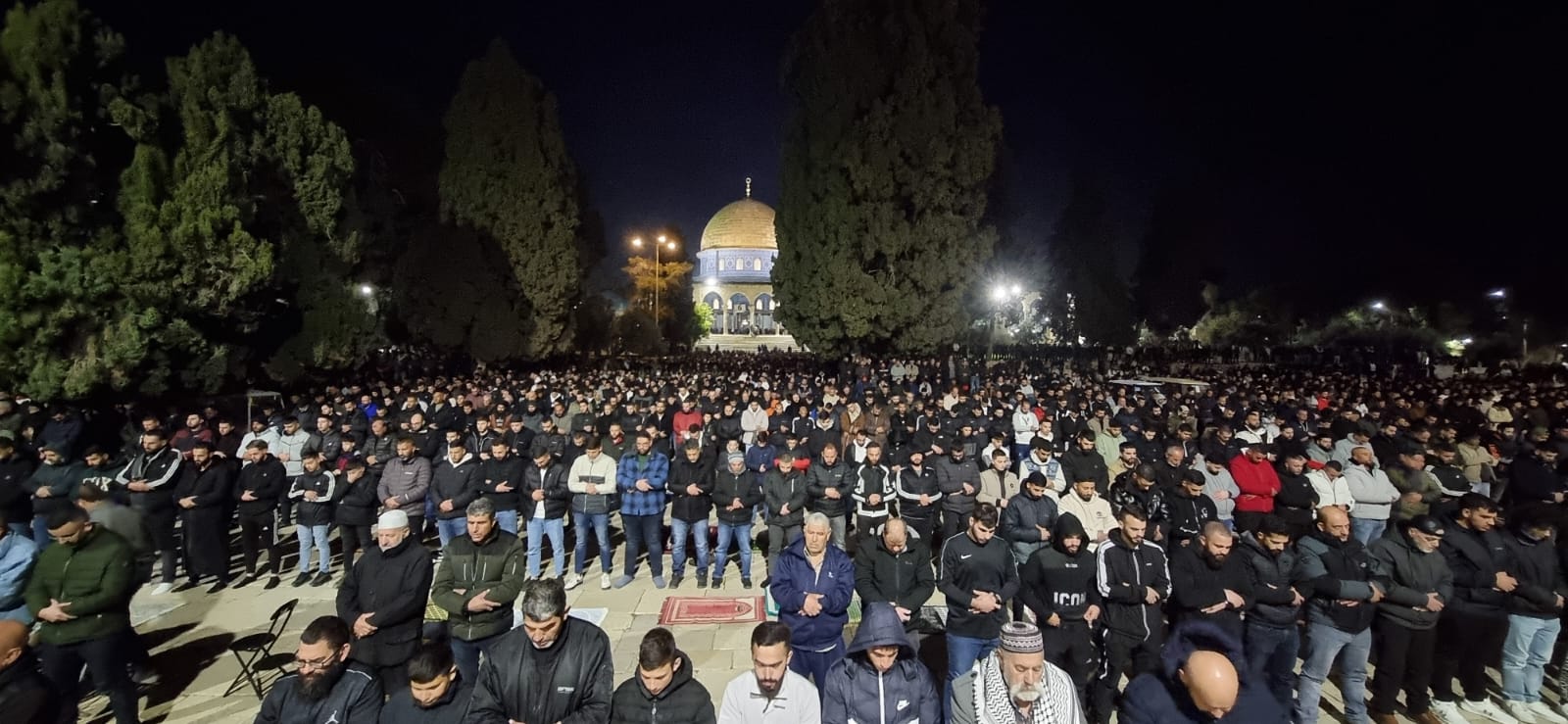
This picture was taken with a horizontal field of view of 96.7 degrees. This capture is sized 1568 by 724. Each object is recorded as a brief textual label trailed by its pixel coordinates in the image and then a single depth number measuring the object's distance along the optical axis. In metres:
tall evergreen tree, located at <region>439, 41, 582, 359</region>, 24.08
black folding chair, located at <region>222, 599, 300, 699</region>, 5.06
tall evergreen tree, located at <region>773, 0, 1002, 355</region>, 20.20
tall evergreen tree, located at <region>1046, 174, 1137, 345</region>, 41.38
